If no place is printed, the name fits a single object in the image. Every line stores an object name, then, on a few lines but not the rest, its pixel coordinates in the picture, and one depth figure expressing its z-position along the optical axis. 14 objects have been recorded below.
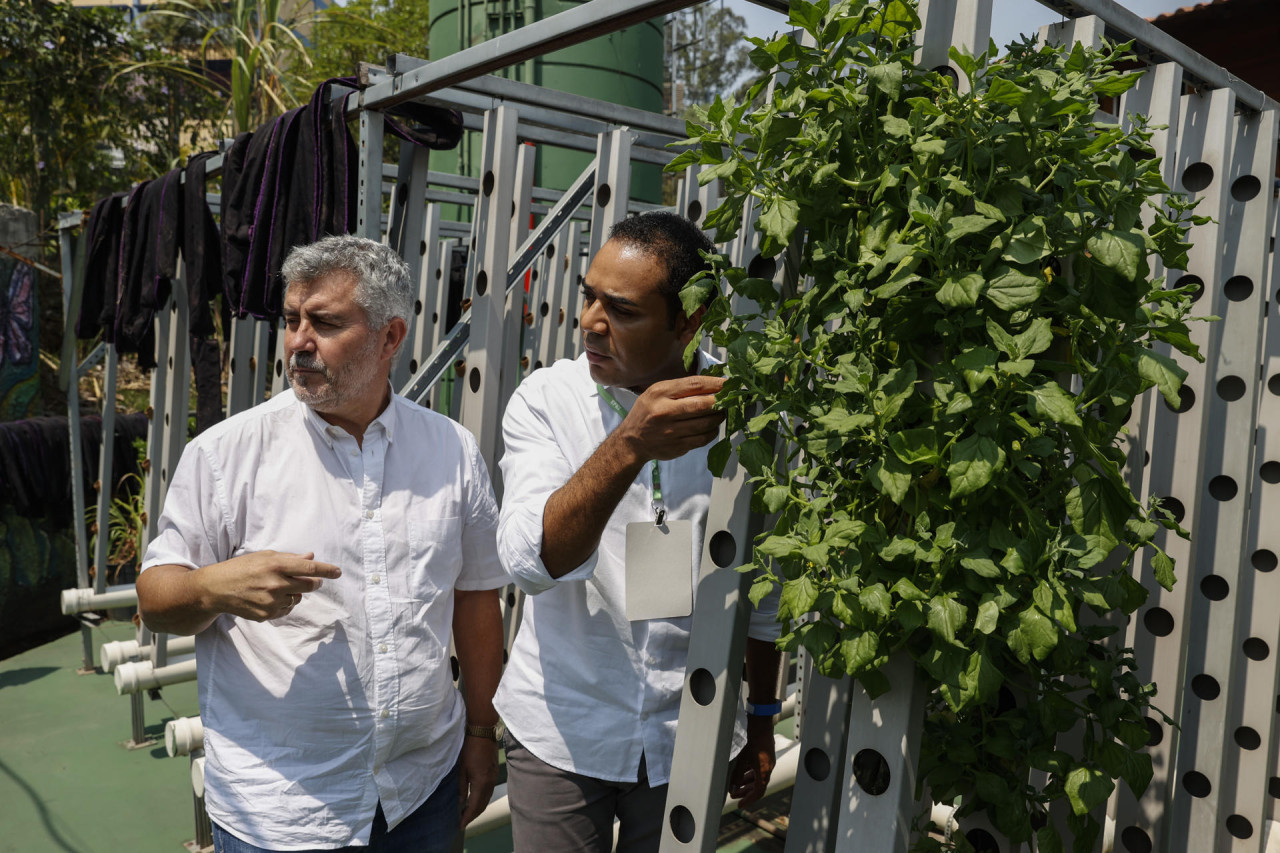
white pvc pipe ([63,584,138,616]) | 4.88
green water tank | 8.03
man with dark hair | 1.68
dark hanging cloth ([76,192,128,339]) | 4.55
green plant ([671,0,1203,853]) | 1.00
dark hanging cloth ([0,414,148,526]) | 6.25
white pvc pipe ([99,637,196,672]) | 4.39
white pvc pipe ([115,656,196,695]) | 3.93
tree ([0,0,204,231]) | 10.20
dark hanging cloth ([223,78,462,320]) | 2.78
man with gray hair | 1.71
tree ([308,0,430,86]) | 12.83
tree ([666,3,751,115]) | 21.58
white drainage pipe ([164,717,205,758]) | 2.99
